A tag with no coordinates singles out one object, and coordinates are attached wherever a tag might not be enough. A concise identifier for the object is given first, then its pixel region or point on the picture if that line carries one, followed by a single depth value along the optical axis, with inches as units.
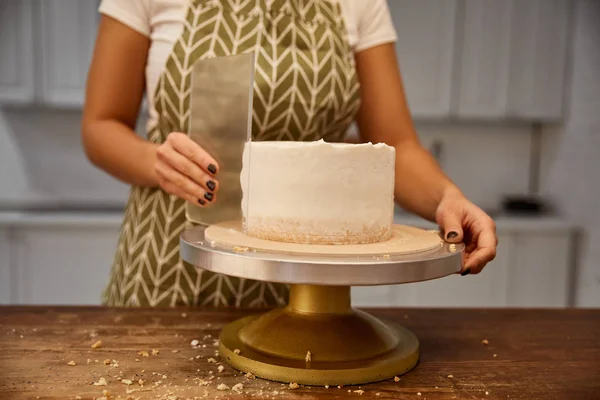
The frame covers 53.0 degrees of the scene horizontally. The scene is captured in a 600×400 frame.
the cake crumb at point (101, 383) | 28.3
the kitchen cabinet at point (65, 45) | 106.6
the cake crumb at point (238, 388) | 28.4
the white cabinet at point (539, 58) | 116.3
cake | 30.0
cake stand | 25.9
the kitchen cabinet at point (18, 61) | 106.7
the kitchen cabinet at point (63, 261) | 100.7
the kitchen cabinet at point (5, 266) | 100.3
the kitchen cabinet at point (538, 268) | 110.0
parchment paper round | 28.5
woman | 45.1
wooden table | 28.4
